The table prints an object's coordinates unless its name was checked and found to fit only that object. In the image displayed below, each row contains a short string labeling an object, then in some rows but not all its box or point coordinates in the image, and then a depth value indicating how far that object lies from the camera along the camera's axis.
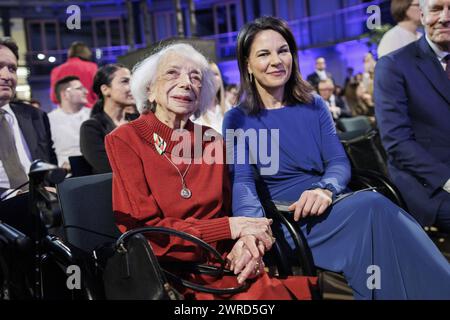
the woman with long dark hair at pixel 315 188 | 2.05
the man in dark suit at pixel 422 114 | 2.57
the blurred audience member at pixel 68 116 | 4.83
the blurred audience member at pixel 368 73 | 6.33
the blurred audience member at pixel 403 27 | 3.93
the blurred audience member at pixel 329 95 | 6.75
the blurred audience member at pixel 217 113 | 3.51
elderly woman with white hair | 1.99
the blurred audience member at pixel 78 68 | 5.58
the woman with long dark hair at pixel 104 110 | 3.36
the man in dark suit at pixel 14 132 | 2.45
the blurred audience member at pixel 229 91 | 8.20
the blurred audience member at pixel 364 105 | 6.30
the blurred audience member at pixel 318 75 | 7.34
